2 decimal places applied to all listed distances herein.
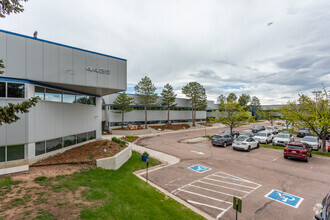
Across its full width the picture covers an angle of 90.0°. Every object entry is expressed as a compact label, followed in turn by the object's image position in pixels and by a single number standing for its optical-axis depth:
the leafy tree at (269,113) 42.62
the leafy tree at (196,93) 43.47
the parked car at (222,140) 21.23
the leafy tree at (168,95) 39.09
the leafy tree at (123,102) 31.78
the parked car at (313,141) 19.58
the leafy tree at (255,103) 79.25
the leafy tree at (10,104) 5.13
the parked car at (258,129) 36.41
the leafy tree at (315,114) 17.31
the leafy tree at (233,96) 75.57
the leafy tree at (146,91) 34.78
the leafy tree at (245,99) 79.61
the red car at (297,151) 14.64
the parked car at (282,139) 21.30
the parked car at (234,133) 29.10
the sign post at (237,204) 5.31
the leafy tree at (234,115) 26.12
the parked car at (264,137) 23.26
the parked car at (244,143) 18.73
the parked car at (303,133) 30.14
